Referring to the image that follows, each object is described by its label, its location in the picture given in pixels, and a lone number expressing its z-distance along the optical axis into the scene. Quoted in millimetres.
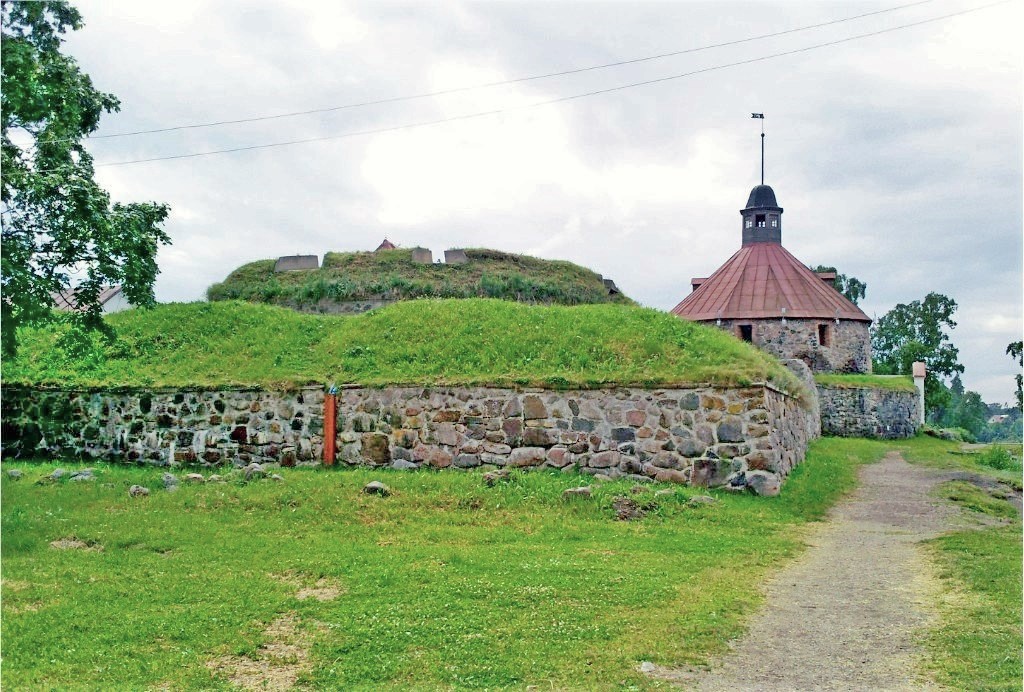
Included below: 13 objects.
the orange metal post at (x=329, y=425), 16141
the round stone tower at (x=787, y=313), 39031
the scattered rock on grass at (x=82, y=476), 13705
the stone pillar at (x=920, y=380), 39916
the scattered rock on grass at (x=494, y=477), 13484
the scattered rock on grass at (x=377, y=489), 12758
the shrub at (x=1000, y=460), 22484
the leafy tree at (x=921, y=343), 51281
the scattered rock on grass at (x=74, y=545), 9789
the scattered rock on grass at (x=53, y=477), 13530
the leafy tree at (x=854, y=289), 59969
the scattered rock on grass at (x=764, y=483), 14125
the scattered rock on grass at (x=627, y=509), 11867
